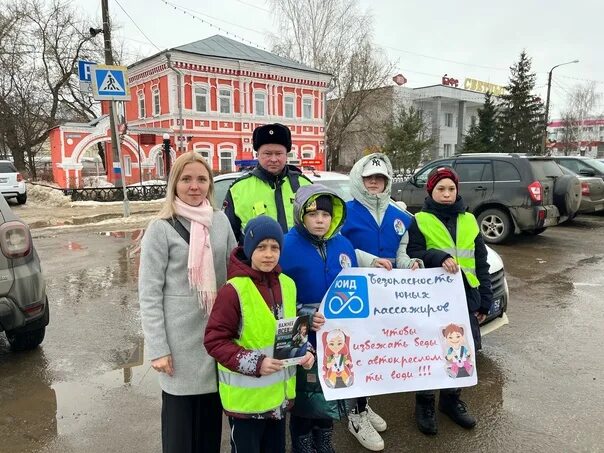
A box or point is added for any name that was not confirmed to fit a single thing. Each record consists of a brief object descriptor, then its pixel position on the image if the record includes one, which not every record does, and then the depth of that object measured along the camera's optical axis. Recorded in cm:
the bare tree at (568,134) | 6488
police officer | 314
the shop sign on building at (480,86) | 5976
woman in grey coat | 226
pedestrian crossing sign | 1185
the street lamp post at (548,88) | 3253
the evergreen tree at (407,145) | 3145
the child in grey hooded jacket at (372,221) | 311
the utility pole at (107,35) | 1726
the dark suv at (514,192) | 940
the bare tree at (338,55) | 3866
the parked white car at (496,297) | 423
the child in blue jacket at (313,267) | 257
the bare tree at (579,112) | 6971
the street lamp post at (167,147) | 1748
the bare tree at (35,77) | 3363
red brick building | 2912
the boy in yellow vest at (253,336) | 213
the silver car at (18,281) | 389
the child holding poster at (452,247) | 322
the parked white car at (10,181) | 1900
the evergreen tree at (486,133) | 4094
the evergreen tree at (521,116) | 4062
